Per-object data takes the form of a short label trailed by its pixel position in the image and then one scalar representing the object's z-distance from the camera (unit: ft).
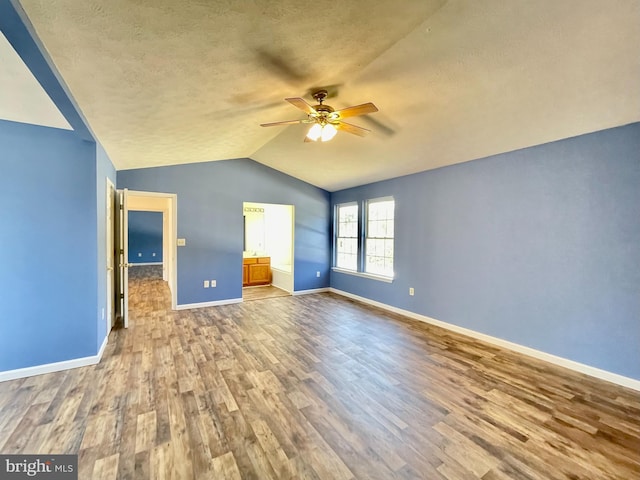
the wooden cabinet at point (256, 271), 22.95
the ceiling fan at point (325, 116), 7.66
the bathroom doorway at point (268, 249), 21.17
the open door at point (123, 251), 13.25
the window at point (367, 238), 17.31
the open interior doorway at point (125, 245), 13.30
